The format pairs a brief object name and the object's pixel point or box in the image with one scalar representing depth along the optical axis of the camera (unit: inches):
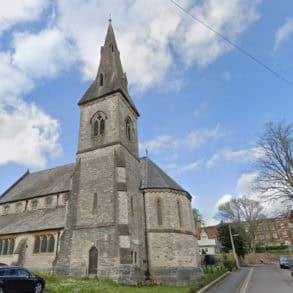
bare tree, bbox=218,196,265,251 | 2388.0
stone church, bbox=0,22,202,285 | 782.5
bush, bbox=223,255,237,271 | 1376.7
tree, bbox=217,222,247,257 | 1999.3
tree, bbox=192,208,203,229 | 2745.6
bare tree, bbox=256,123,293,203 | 972.6
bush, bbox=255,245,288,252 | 2835.6
